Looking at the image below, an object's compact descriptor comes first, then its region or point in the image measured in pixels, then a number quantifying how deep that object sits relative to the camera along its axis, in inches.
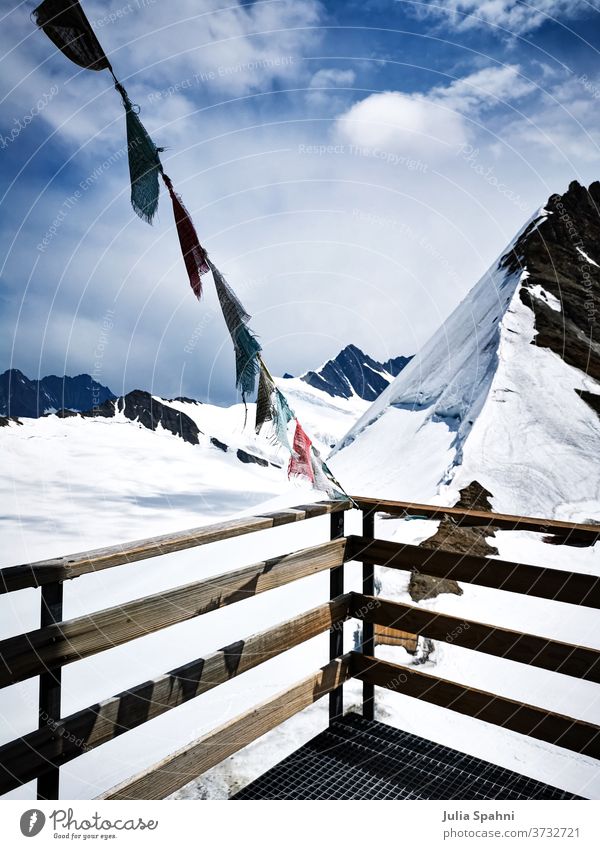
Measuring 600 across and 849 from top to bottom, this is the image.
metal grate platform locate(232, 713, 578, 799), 65.5
